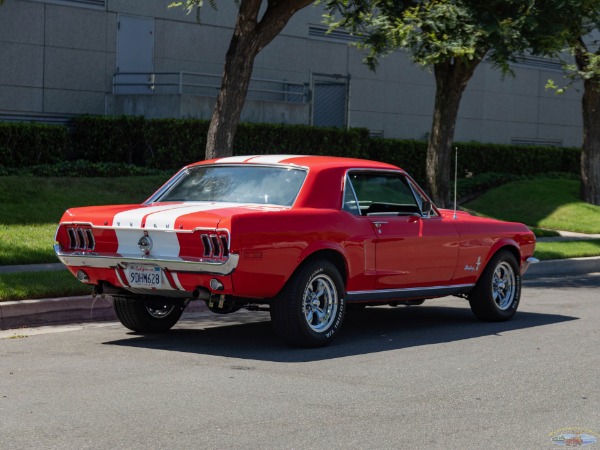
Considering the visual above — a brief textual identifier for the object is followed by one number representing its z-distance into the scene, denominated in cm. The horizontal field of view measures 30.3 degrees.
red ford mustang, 891
